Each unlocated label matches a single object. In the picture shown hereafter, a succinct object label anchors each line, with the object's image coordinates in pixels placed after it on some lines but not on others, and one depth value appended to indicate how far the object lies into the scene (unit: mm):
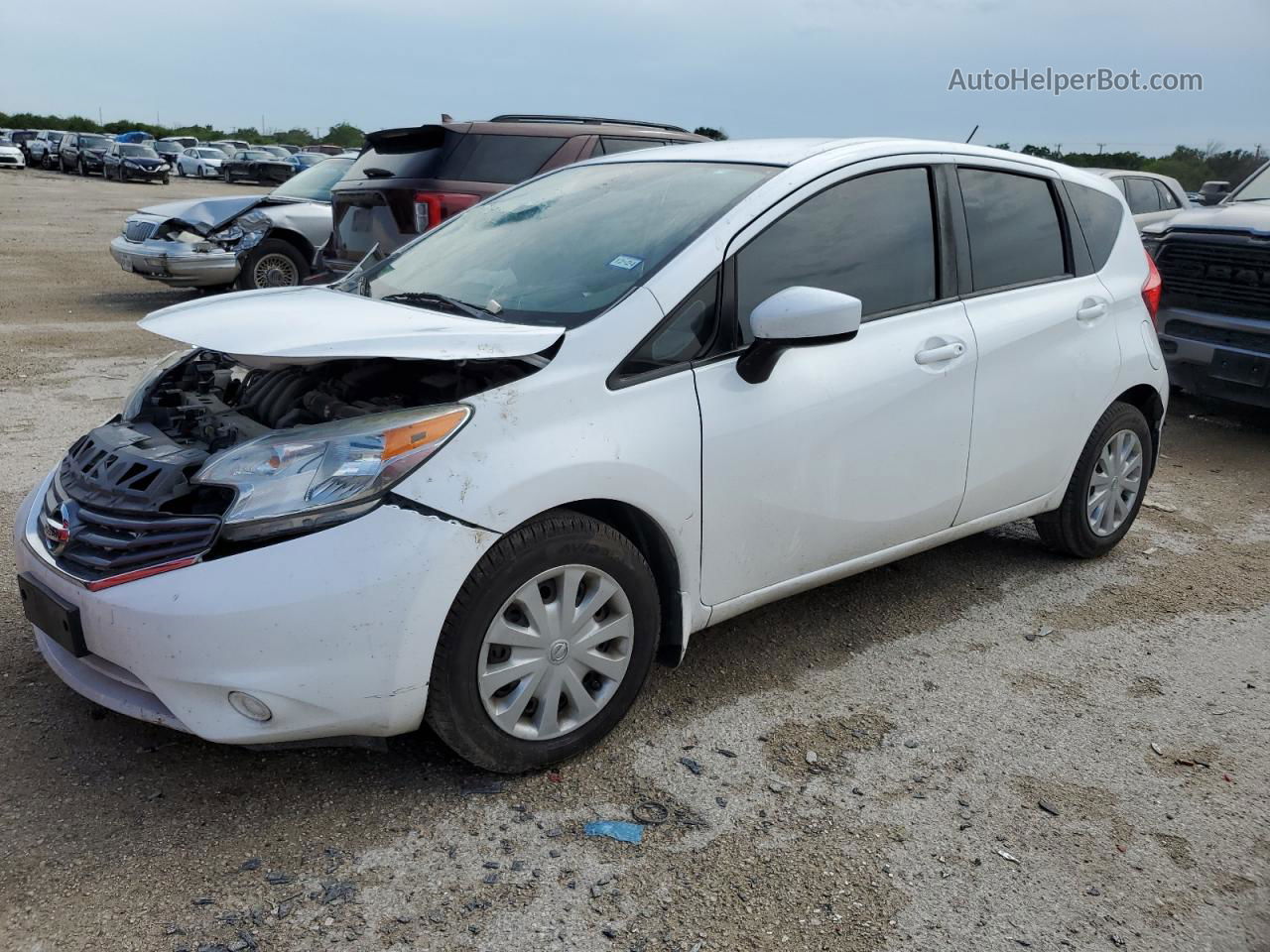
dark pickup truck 6934
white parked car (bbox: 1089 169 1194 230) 11477
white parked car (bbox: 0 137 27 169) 42156
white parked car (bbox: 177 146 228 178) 45156
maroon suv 7844
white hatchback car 2664
